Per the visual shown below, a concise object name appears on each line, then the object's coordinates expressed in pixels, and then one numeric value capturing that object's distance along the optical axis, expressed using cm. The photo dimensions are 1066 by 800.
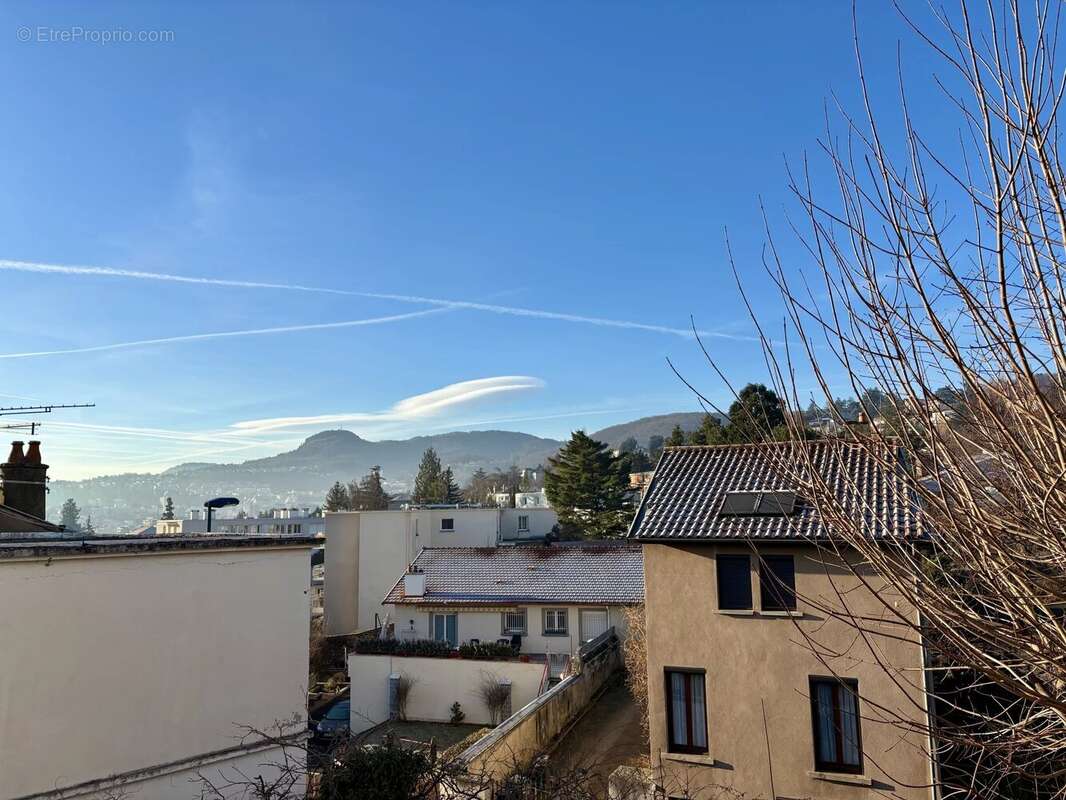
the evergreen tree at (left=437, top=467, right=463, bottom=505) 8361
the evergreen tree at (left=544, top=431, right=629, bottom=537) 5284
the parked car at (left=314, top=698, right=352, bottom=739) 2377
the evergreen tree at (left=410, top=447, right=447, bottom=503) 8375
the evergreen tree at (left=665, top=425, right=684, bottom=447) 4303
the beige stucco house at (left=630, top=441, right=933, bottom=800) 1197
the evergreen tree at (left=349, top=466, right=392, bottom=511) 8838
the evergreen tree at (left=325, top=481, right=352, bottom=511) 9238
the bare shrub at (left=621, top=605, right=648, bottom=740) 1777
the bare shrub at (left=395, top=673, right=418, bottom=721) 2425
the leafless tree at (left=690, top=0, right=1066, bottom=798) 307
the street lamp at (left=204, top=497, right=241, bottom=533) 1346
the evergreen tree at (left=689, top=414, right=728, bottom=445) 3047
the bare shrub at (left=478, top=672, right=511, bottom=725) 2311
